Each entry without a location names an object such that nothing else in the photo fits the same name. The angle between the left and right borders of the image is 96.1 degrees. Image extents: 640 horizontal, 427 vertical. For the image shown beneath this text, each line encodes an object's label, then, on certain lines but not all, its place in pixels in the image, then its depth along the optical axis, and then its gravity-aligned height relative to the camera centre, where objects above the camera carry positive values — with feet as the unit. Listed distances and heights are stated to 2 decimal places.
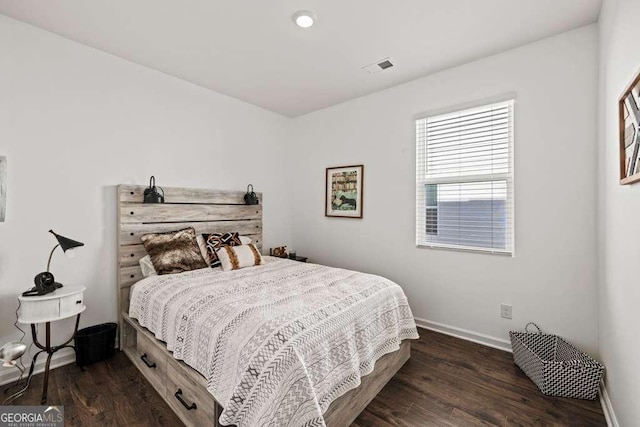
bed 4.41 -2.38
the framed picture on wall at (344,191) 11.91 +0.96
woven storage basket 6.27 -3.59
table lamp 6.45 -1.49
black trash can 7.61 -3.51
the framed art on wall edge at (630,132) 4.23 +1.30
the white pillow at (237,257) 9.34 -1.46
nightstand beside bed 6.20 -2.12
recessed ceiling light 6.81 +4.74
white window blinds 8.64 +1.11
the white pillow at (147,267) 8.68 -1.62
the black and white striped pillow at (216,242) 9.64 -1.00
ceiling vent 9.04 +4.80
